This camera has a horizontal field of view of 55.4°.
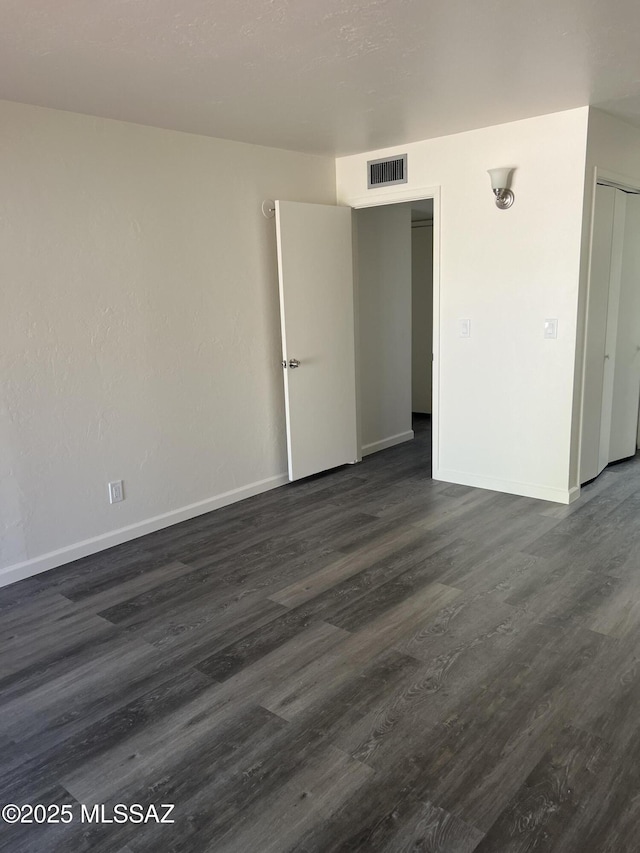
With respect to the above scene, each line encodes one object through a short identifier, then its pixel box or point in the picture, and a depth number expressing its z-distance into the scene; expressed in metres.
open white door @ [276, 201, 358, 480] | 4.30
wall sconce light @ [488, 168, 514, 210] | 3.76
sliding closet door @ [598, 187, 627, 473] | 4.11
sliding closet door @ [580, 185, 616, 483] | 3.88
